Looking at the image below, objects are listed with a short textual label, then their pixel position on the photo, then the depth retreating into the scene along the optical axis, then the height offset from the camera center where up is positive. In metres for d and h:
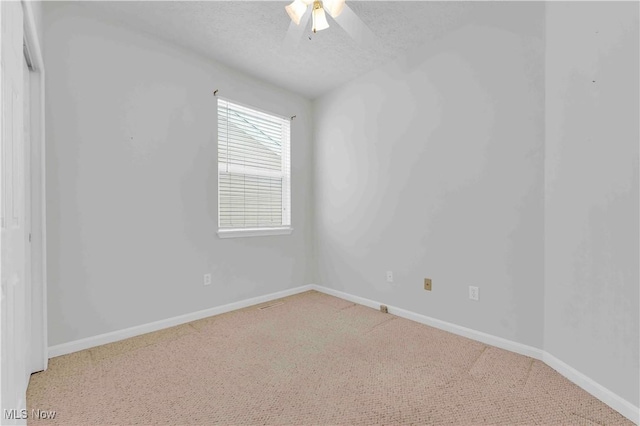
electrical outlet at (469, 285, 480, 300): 2.33 -0.65
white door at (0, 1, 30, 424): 1.04 -0.02
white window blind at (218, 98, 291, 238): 3.05 +0.43
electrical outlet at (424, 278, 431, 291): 2.63 -0.65
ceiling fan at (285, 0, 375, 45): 1.82 +1.32
